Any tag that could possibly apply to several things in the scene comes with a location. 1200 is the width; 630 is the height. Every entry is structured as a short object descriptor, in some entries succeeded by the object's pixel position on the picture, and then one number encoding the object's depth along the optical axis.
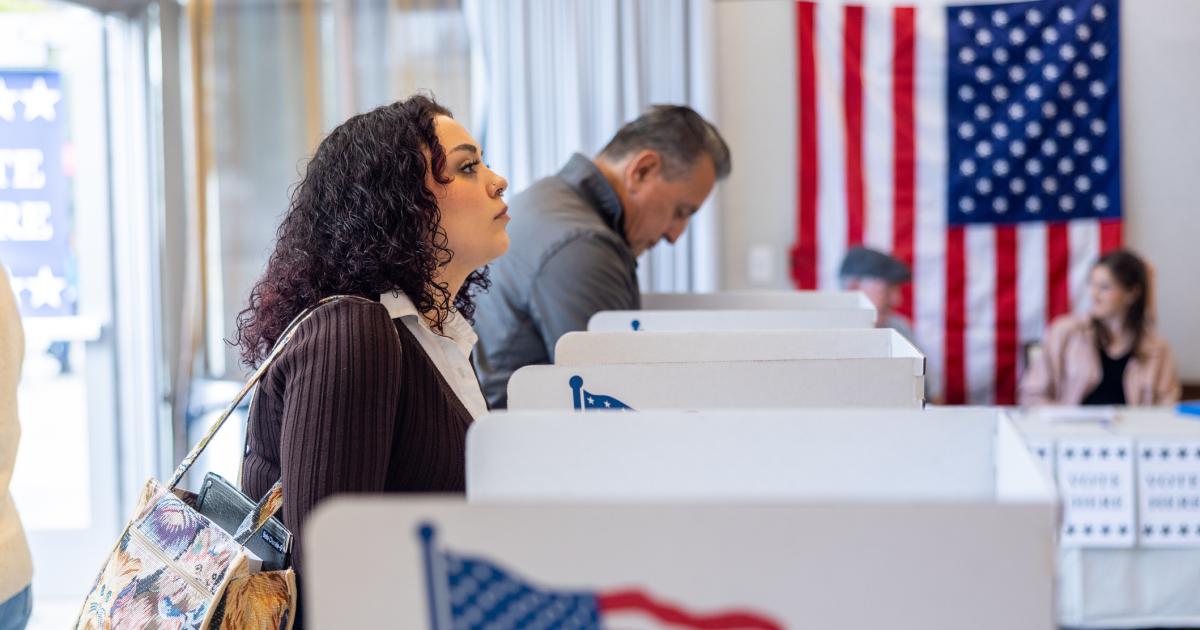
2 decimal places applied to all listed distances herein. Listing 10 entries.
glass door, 3.58
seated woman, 3.75
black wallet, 1.12
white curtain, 3.79
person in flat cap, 3.77
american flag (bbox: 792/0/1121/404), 4.02
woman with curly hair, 1.08
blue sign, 3.56
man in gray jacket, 1.95
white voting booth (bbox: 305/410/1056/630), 0.56
